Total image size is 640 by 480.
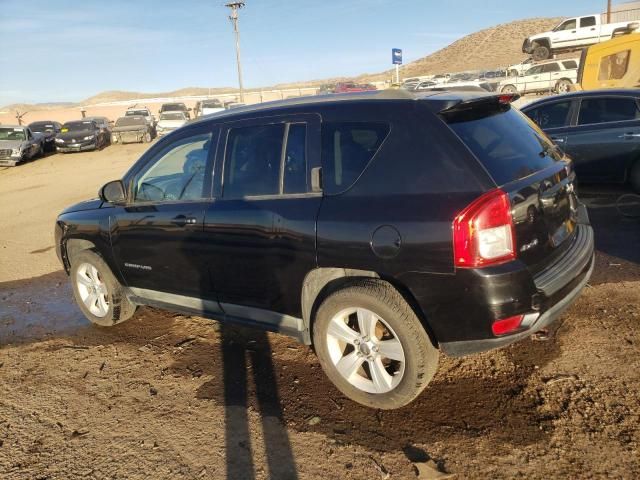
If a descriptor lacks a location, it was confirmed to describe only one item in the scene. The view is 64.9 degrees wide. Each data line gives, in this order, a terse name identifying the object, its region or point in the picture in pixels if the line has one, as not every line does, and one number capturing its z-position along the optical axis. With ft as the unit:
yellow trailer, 50.06
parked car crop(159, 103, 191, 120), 97.90
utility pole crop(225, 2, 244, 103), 165.67
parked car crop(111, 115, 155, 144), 83.71
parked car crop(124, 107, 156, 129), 106.15
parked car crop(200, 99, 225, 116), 102.20
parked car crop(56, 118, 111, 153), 77.51
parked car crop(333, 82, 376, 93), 106.96
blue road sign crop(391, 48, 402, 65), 74.49
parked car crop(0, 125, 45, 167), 68.83
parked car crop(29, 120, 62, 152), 81.48
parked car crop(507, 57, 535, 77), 91.86
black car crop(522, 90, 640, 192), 22.99
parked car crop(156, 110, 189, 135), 83.10
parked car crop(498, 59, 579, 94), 84.64
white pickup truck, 92.68
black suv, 8.68
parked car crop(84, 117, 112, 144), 85.63
